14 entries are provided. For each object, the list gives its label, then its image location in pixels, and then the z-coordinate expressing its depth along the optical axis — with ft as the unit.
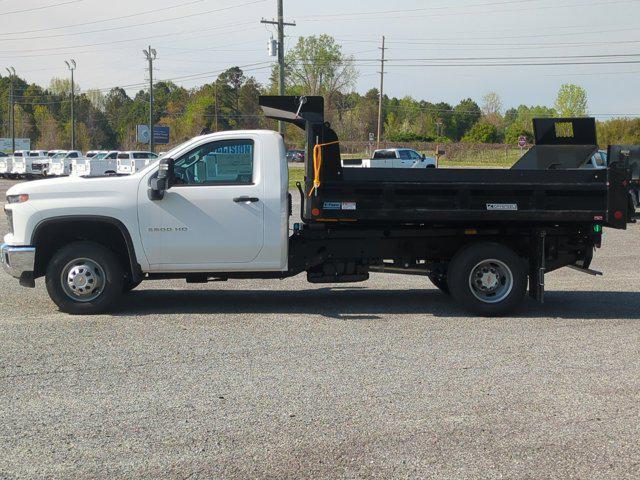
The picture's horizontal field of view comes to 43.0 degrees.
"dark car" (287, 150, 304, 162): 145.18
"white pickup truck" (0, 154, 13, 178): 183.01
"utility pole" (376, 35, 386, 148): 229.68
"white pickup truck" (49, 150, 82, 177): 164.35
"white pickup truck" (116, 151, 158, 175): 143.02
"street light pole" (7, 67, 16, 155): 258.98
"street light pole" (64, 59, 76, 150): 234.62
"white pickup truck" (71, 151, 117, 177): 148.46
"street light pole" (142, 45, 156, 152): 190.99
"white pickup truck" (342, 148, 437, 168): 160.56
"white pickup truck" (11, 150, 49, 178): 173.78
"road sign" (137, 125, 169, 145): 204.41
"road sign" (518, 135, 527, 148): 149.62
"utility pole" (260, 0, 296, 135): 135.44
